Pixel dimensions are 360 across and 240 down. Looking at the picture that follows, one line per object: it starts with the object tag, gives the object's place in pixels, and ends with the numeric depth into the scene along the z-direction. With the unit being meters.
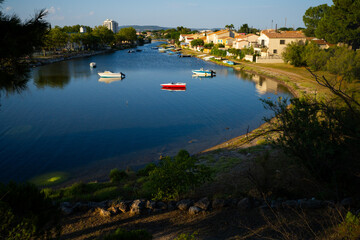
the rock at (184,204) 8.18
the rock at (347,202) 7.11
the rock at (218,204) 8.07
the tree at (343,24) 45.57
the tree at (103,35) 119.21
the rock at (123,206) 8.26
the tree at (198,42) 112.69
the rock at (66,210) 8.20
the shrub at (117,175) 12.44
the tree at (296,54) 50.72
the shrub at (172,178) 8.26
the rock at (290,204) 7.59
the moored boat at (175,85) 38.62
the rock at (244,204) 7.91
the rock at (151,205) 8.26
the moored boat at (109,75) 46.91
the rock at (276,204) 7.64
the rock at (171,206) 8.29
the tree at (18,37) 5.63
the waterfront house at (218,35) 102.25
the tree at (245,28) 152.10
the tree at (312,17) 68.88
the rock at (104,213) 8.05
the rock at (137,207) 8.12
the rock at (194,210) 7.92
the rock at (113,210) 8.15
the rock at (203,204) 8.02
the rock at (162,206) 8.30
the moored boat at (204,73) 50.93
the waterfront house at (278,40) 60.59
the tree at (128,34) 157.55
